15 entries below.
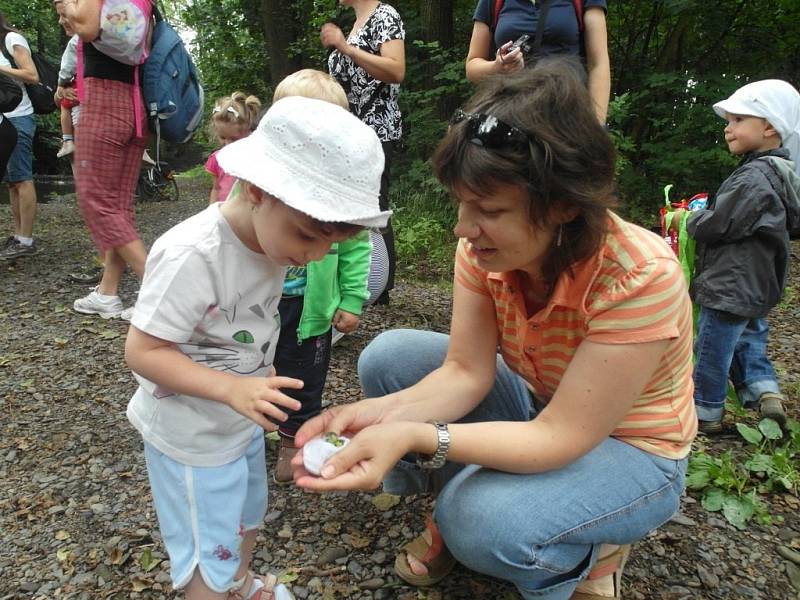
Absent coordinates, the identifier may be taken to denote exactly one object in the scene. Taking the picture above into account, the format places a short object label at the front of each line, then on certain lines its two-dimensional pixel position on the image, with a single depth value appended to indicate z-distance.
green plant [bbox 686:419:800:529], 2.07
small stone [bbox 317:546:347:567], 1.88
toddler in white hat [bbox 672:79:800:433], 2.53
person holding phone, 2.39
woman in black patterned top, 2.96
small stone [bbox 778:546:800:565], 1.86
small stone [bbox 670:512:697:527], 2.03
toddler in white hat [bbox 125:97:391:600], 1.22
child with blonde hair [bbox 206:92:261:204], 2.68
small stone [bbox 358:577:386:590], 1.79
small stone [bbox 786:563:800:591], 1.77
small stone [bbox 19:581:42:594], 1.73
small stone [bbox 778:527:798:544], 1.96
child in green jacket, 2.04
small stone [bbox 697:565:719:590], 1.77
